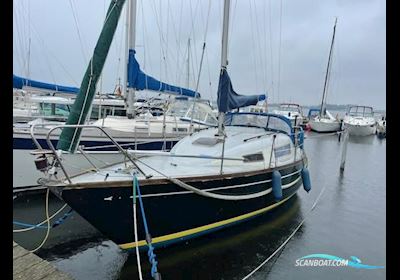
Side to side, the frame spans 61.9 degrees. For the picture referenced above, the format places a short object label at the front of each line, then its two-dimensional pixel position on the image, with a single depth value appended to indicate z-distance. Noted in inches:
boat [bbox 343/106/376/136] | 1363.2
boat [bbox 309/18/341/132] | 1405.0
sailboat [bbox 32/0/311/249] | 200.7
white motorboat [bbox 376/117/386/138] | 1368.1
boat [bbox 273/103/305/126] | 1763.0
